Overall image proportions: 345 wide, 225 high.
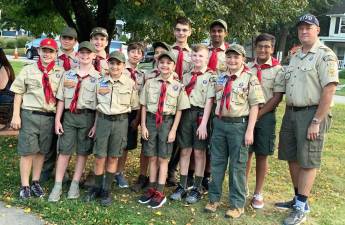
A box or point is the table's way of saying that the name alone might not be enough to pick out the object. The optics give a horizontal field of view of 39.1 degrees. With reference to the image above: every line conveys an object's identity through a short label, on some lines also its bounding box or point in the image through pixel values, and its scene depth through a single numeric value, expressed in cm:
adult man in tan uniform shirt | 491
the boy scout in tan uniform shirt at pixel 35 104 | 527
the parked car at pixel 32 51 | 3138
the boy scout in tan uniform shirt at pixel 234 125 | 505
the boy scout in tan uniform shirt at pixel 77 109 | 530
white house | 4222
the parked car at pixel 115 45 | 2991
